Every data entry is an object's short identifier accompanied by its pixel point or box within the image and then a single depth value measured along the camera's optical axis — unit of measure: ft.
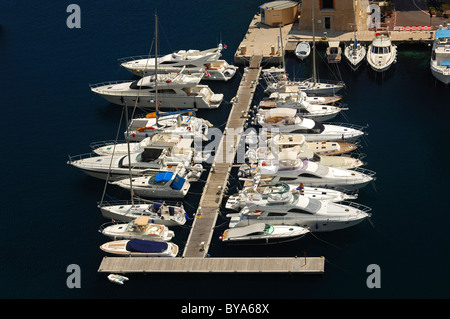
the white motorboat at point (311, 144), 252.85
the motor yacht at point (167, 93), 295.69
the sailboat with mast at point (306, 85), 289.53
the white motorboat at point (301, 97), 284.61
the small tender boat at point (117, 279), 207.82
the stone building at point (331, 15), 340.39
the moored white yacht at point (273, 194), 221.87
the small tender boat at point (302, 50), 328.90
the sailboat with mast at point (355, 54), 316.60
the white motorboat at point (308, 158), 244.01
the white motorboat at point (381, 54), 311.27
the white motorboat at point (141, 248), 214.48
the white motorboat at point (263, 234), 217.77
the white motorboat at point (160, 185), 240.53
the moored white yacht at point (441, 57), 300.20
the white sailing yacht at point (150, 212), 227.40
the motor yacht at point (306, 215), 220.43
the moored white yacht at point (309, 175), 237.66
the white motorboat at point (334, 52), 322.75
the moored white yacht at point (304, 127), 266.16
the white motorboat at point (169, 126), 271.90
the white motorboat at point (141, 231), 220.02
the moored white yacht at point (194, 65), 317.63
